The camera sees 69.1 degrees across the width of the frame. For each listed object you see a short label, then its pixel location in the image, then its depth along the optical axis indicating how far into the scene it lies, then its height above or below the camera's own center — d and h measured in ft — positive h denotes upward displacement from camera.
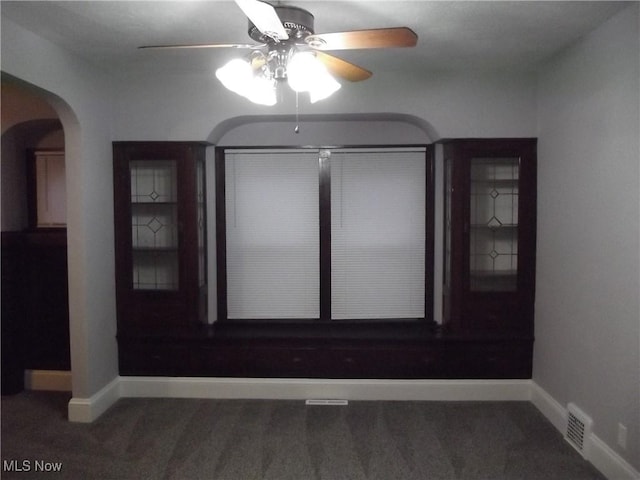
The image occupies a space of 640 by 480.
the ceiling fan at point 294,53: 6.40 +2.50
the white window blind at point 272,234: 13.73 -0.41
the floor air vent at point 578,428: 9.57 -4.44
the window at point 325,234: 13.66 -0.41
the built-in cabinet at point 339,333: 12.30 -1.88
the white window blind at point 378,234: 13.65 -0.42
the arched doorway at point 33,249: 12.85 -0.77
